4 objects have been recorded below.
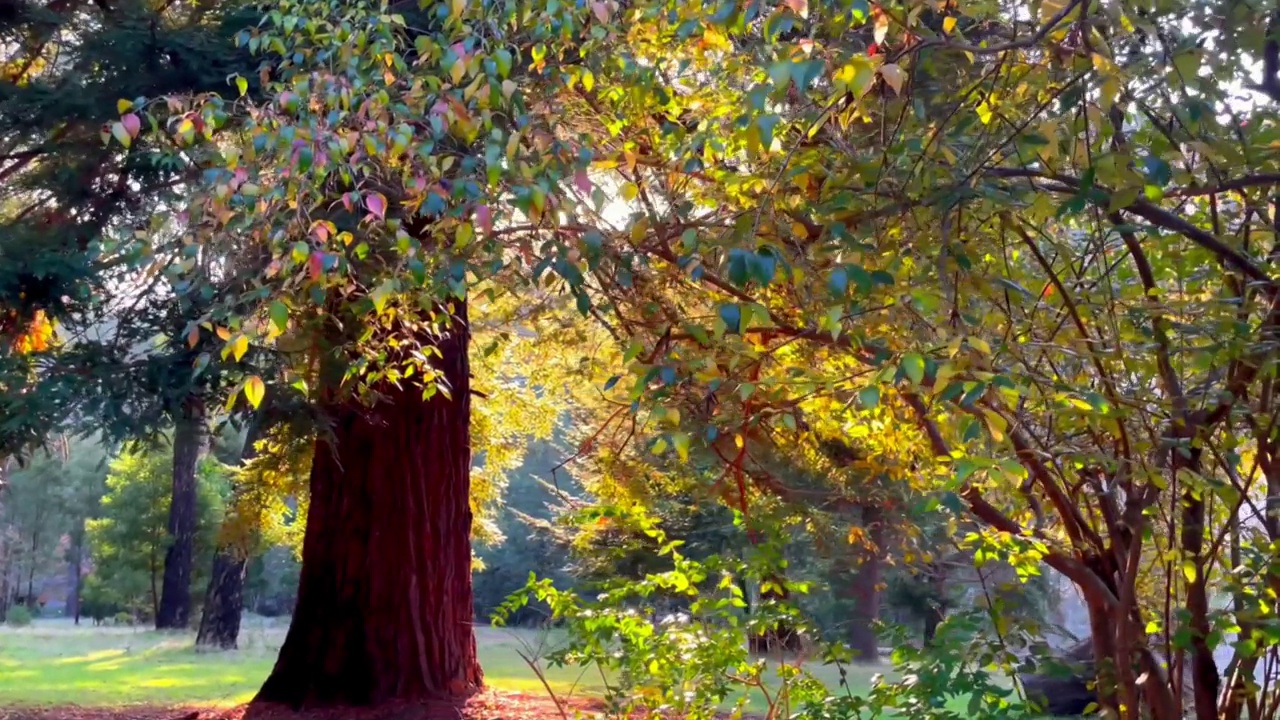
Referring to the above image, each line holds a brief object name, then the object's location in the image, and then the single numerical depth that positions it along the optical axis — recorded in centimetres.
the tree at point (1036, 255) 360
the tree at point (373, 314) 434
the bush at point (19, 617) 3319
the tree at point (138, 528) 2614
